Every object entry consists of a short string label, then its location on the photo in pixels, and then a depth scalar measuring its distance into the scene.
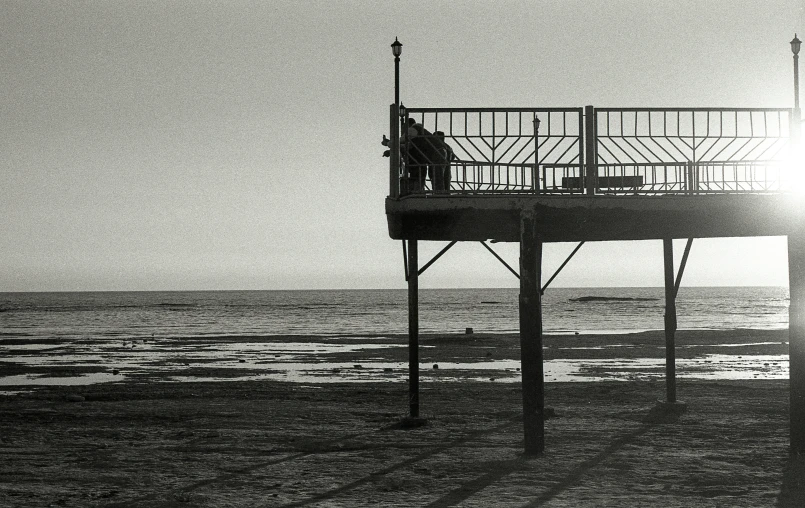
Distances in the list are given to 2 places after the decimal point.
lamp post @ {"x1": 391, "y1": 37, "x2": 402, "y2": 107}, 14.07
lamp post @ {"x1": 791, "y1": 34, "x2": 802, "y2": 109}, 12.88
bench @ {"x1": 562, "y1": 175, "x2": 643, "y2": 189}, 12.61
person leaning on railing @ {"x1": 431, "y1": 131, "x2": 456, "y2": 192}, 12.61
